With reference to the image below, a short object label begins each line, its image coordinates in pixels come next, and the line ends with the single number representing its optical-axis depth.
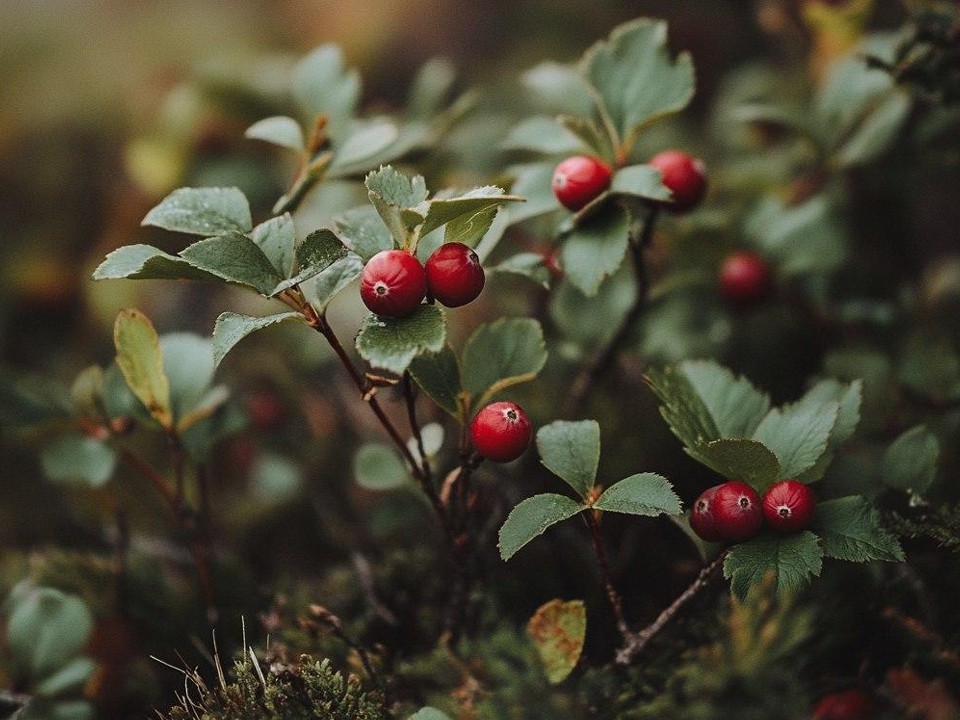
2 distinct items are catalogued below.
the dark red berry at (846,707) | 0.28
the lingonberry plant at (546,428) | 0.28
